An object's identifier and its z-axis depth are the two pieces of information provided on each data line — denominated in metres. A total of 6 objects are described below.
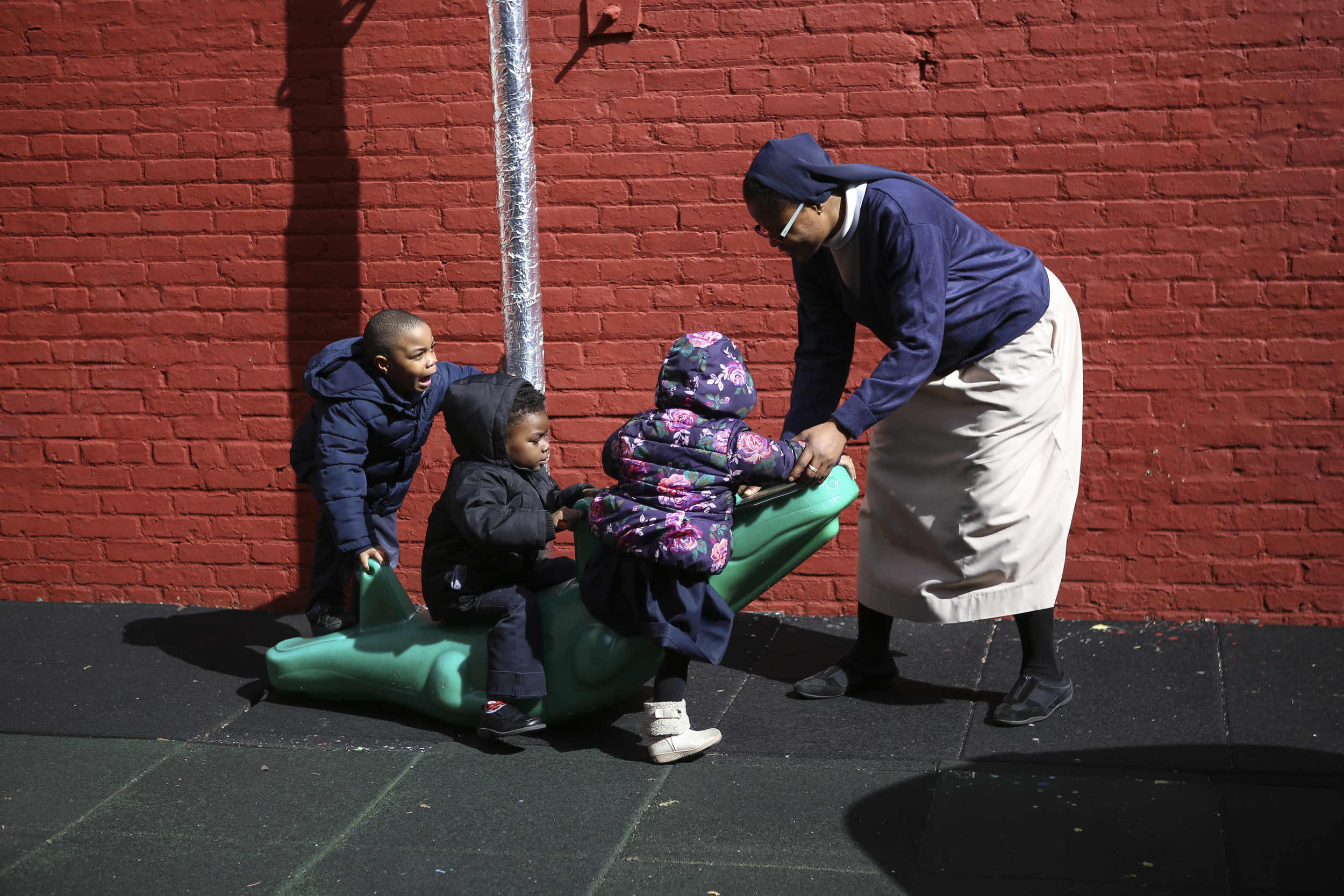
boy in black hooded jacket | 3.65
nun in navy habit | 3.46
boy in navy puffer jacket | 4.04
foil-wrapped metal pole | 4.33
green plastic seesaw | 3.66
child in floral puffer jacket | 3.41
